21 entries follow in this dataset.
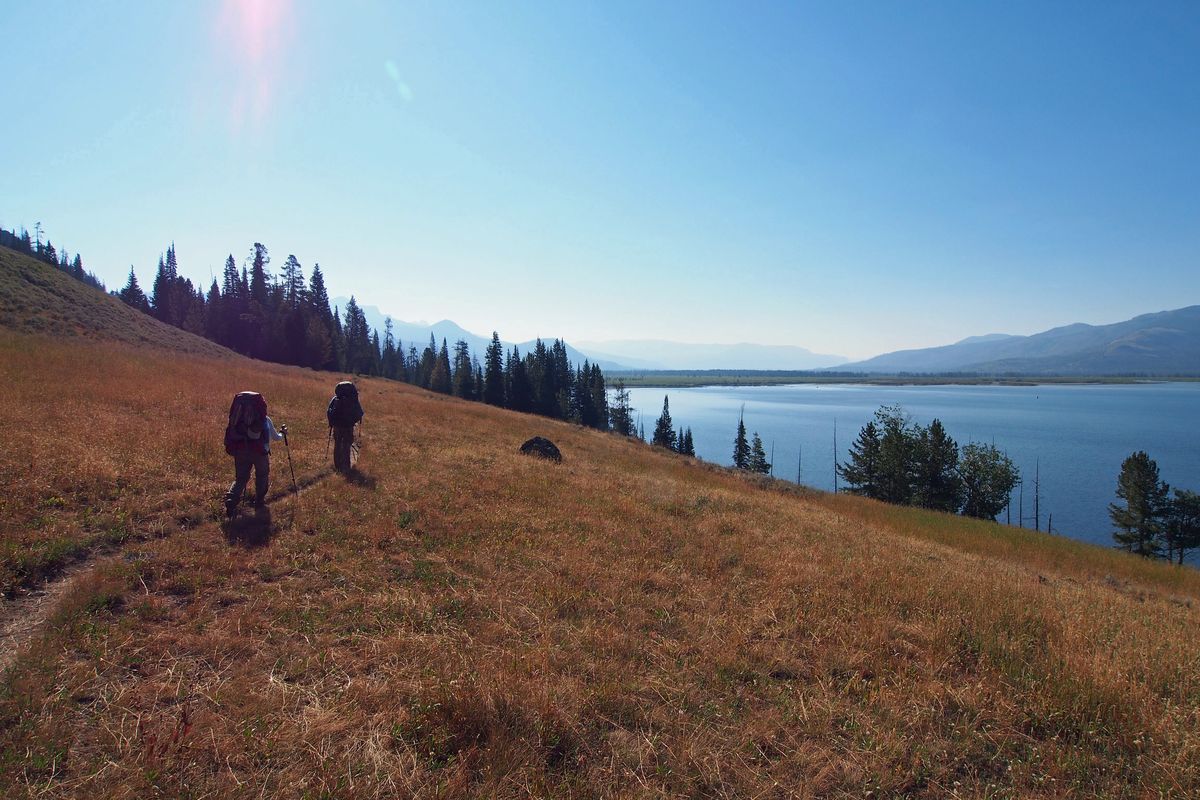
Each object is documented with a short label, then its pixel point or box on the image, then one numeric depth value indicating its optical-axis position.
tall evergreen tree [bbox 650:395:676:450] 81.31
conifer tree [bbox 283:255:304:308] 71.65
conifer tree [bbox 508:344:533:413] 75.12
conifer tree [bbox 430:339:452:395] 84.25
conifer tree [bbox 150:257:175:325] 76.50
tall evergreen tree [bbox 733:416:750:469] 73.50
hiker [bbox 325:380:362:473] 12.14
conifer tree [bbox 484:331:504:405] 76.50
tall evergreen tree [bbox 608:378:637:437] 95.44
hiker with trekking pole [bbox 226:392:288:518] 8.80
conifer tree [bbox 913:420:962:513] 49.06
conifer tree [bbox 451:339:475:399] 80.50
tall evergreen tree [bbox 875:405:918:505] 50.06
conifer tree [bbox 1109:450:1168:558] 39.44
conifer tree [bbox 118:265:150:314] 78.62
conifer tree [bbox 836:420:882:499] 55.28
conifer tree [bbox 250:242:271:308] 71.81
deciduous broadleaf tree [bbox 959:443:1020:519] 47.97
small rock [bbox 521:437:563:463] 18.85
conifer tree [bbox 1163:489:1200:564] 39.09
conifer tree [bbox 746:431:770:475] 67.00
